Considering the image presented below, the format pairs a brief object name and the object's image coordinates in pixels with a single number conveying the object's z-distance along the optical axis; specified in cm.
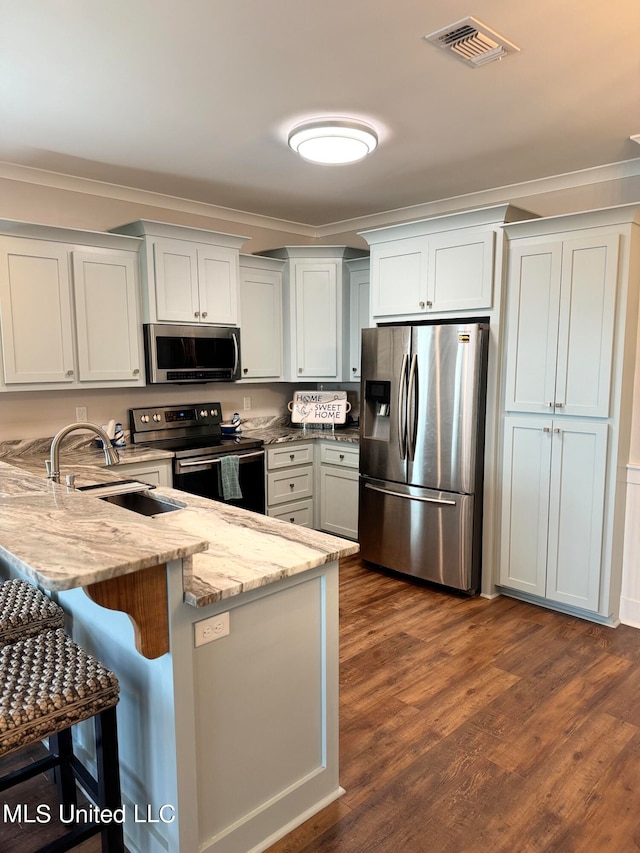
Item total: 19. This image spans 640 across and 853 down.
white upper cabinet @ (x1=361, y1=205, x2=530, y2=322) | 348
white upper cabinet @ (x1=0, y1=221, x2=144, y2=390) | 335
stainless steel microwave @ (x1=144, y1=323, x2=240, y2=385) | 392
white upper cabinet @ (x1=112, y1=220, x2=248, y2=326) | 384
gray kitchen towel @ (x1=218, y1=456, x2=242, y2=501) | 408
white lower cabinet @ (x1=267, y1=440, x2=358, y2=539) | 453
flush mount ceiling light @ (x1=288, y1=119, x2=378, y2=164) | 286
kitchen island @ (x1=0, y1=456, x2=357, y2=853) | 143
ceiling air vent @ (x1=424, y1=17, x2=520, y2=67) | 204
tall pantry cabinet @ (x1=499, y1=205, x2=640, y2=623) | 310
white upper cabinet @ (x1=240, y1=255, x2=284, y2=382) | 459
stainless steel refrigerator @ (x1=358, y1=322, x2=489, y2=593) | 353
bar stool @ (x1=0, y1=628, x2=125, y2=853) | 138
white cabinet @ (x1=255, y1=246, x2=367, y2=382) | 474
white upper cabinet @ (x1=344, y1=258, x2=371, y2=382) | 472
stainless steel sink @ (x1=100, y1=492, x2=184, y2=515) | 238
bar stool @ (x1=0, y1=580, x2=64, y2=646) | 184
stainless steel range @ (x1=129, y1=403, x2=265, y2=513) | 393
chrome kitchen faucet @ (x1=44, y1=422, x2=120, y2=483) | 208
